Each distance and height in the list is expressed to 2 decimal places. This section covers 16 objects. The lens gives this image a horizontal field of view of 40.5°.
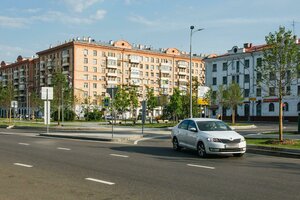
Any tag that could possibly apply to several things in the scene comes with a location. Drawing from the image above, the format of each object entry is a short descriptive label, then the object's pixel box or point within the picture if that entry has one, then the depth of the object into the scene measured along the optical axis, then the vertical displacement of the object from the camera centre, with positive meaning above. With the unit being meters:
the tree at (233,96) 48.66 +1.95
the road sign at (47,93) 28.97 +1.27
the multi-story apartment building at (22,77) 128.88 +11.46
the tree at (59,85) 49.31 +3.26
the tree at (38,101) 67.36 +1.67
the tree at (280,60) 19.42 +2.57
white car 14.36 -0.95
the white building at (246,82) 64.19 +5.53
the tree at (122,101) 51.94 +1.34
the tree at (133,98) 51.81 +1.73
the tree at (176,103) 46.00 +1.01
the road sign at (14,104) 46.40 +0.77
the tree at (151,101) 51.51 +1.36
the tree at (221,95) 50.12 +2.24
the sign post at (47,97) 28.99 +1.00
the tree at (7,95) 62.31 +2.40
